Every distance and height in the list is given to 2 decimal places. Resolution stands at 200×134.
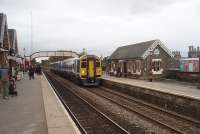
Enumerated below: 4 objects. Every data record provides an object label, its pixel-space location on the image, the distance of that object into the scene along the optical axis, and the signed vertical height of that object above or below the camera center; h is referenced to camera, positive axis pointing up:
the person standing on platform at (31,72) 40.63 -0.68
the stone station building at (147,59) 37.09 +0.77
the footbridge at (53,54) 93.44 +3.63
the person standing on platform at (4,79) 17.33 -0.64
